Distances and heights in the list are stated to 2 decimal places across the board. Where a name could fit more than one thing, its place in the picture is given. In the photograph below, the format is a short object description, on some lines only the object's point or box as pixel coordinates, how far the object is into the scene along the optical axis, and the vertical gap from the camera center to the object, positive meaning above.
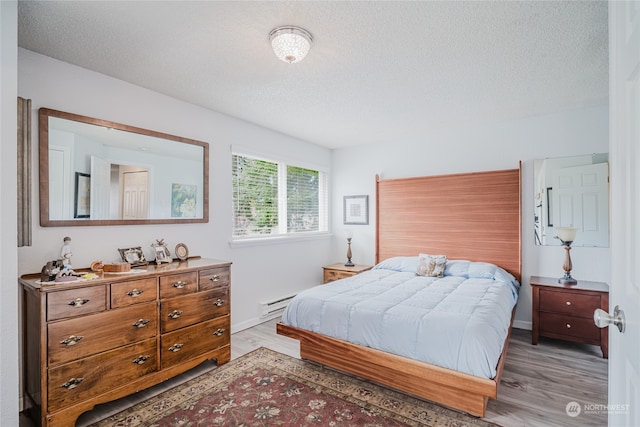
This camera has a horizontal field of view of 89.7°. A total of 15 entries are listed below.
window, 3.87 +0.22
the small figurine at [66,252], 2.20 -0.27
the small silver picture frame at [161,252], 2.81 -0.33
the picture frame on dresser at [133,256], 2.64 -0.35
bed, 2.14 -0.72
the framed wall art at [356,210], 4.99 +0.06
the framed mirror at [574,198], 3.31 +0.17
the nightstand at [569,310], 3.00 -0.94
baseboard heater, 3.95 -1.16
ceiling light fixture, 1.97 +1.08
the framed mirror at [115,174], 2.33 +0.34
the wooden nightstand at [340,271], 4.50 -0.81
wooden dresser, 1.91 -0.83
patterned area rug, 2.08 -1.34
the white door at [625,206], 0.81 +0.02
